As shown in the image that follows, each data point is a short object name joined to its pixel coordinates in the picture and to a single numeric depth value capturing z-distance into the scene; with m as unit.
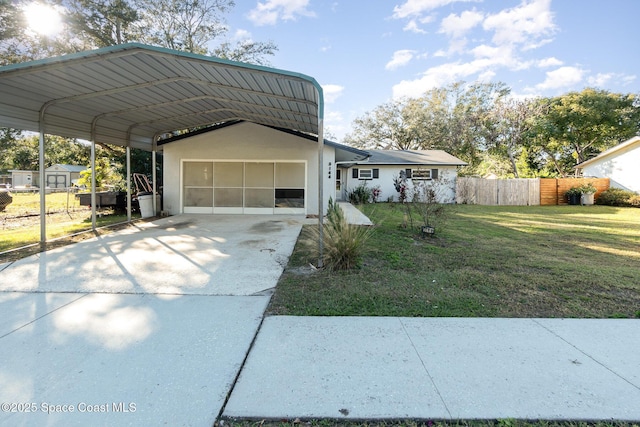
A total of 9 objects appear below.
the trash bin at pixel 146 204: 10.88
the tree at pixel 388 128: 29.14
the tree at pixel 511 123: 23.56
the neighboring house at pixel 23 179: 34.94
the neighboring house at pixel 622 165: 17.91
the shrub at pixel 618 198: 16.46
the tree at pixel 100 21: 11.85
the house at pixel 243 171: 11.59
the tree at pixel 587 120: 23.70
